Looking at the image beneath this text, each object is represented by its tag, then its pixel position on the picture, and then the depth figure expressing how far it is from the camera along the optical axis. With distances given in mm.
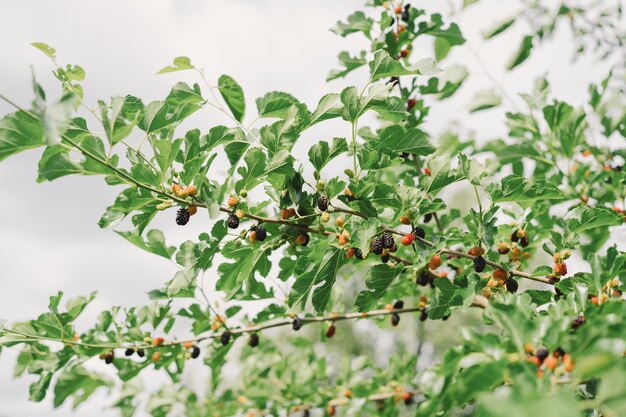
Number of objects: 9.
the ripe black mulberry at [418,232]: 1239
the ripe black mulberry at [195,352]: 1475
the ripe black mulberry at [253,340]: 1488
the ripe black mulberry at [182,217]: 1188
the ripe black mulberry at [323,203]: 1205
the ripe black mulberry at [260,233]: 1214
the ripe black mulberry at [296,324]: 1413
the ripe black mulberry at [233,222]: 1189
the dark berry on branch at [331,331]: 1559
